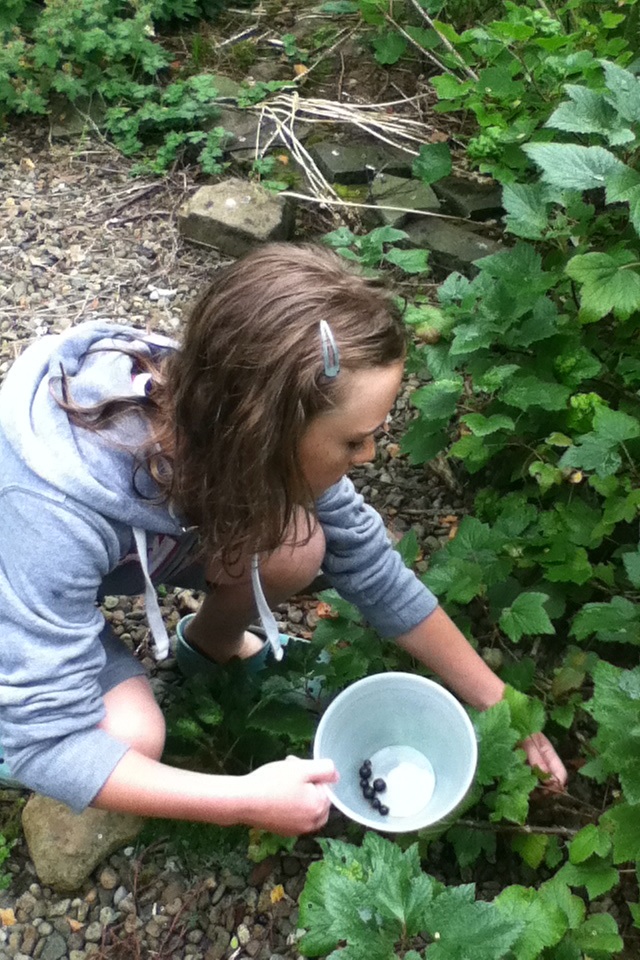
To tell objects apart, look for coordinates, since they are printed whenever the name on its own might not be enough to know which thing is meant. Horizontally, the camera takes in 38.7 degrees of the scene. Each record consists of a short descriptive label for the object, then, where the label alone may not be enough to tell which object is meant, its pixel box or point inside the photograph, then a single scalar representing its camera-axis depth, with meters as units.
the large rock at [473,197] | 2.91
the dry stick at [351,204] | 2.90
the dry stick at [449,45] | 2.68
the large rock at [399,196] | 2.90
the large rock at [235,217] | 2.92
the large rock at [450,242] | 2.76
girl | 1.23
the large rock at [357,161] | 3.11
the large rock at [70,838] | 1.66
